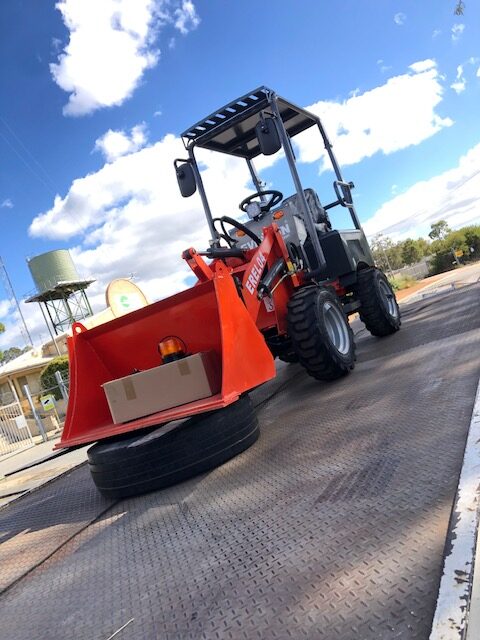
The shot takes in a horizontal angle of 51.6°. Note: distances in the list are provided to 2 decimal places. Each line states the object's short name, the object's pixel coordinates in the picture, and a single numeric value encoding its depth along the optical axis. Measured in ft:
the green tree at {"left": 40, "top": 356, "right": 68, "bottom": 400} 75.56
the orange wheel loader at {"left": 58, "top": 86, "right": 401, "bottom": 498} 12.15
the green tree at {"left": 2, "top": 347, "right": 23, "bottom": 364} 255.23
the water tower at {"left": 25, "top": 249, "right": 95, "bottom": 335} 131.13
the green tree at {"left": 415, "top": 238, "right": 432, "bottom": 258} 204.35
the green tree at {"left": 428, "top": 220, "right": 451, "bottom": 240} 225.17
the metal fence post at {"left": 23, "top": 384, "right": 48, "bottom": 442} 45.90
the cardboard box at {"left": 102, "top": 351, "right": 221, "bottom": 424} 12.78
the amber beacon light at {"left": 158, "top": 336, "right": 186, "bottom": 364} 13.78
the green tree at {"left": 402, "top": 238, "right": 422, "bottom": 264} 206.49
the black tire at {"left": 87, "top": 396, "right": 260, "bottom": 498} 11.90
